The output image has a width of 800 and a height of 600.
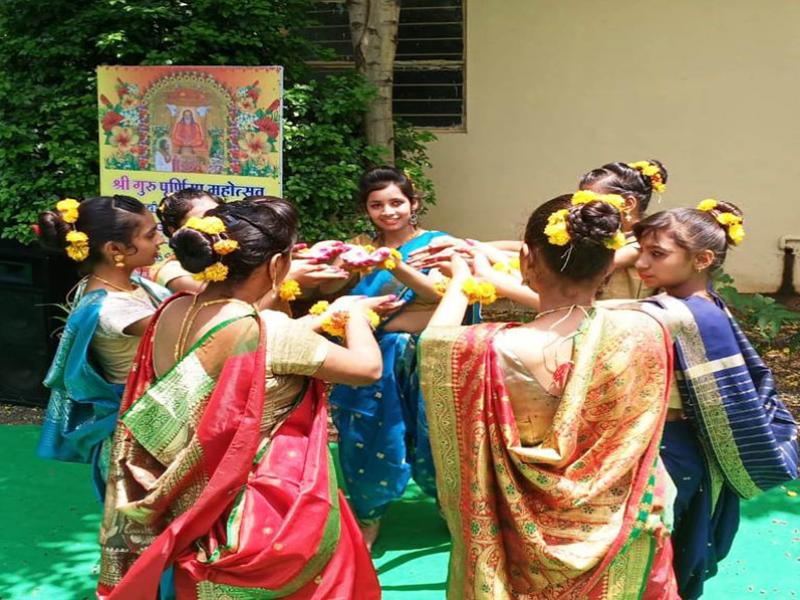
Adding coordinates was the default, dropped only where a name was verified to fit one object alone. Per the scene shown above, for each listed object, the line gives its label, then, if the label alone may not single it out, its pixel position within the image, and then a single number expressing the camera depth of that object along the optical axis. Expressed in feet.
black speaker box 18.30
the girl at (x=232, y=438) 7.11
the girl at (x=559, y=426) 6.76
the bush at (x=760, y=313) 20.27
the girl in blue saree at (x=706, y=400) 8.15
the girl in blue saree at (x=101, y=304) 9.80
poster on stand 16.96
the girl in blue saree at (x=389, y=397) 11.66
